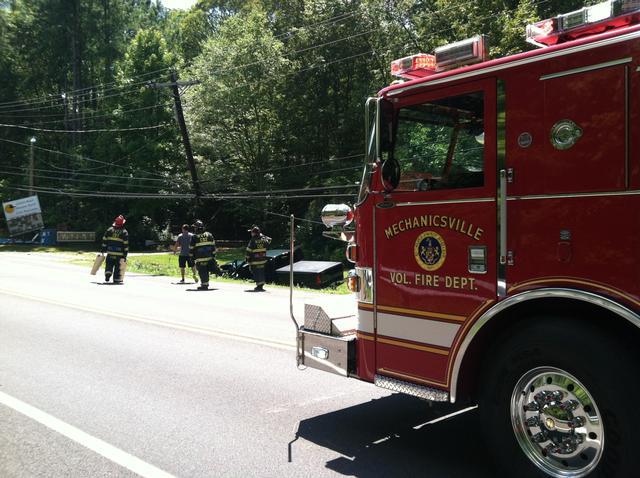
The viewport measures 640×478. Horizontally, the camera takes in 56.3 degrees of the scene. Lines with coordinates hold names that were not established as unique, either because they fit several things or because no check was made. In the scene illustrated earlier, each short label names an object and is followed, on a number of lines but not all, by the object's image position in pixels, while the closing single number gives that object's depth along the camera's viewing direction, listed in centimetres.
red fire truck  304
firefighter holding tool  1720
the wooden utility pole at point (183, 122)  2901
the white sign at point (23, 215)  4762
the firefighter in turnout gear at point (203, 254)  1568
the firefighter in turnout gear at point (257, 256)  1548
